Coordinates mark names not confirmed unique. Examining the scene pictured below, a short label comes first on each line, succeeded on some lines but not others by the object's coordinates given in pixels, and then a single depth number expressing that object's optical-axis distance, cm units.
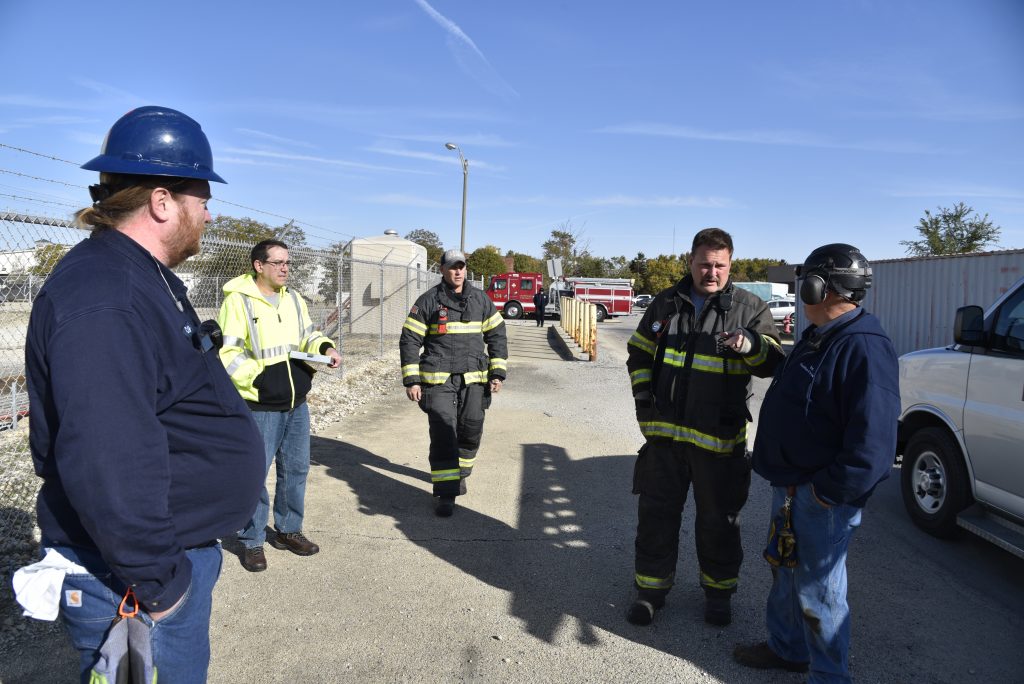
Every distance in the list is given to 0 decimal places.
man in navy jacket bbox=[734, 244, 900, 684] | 263
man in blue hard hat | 147
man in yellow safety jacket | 410
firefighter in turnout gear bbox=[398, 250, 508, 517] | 528
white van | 414
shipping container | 1181
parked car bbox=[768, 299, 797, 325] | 3108
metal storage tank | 1930
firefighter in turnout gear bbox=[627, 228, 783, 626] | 350
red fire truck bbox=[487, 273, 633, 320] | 3466
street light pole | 3172
